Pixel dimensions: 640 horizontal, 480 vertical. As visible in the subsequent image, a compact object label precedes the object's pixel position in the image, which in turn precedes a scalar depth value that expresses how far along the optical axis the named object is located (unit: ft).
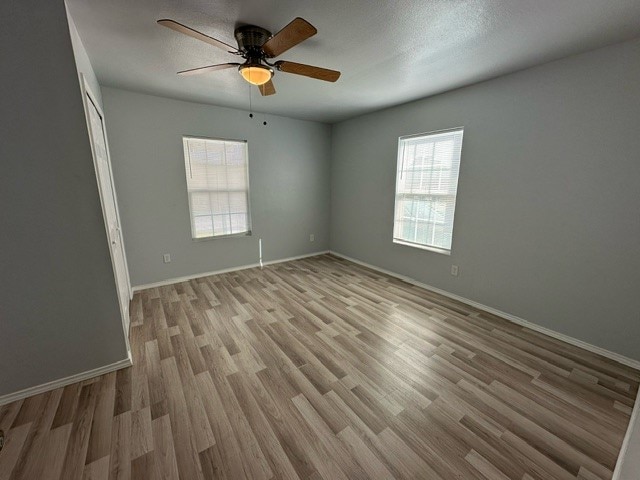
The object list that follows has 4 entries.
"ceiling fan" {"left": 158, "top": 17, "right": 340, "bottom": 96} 5.31
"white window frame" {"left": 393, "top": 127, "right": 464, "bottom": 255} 10.04
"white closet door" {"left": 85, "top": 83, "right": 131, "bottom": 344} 5.94
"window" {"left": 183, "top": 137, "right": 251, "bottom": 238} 11.78
